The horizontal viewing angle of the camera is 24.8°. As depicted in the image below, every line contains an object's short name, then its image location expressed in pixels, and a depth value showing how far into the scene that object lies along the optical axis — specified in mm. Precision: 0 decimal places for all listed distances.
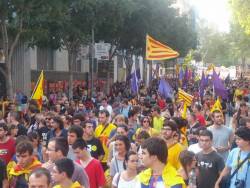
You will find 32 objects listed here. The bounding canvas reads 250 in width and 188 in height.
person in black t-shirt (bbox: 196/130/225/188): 7371
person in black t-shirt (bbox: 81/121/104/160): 8250
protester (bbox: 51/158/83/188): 5191
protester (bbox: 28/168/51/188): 4625
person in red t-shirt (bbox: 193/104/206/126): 12231
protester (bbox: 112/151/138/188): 6188
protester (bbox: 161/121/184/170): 7529
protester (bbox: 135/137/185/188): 4680
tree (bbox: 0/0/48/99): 17000
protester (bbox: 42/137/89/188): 6211
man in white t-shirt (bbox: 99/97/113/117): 16069
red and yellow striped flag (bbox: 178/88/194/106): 15273
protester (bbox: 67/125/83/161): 7495
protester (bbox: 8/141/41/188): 6488
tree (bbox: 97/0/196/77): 27561
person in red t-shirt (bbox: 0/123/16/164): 8031
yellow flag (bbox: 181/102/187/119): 13961
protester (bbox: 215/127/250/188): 6539
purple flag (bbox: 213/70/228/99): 20703
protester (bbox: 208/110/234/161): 9211
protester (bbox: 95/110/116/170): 9801
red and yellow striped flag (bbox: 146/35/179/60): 18000
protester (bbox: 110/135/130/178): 7078
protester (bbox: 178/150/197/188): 6445
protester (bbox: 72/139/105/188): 6539
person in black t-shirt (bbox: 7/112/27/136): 9875
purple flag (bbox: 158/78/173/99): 19000
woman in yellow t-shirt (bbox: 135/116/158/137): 10157
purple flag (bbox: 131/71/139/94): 18344
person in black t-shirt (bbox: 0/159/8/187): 6418
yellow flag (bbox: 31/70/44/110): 14024
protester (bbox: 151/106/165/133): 12266
